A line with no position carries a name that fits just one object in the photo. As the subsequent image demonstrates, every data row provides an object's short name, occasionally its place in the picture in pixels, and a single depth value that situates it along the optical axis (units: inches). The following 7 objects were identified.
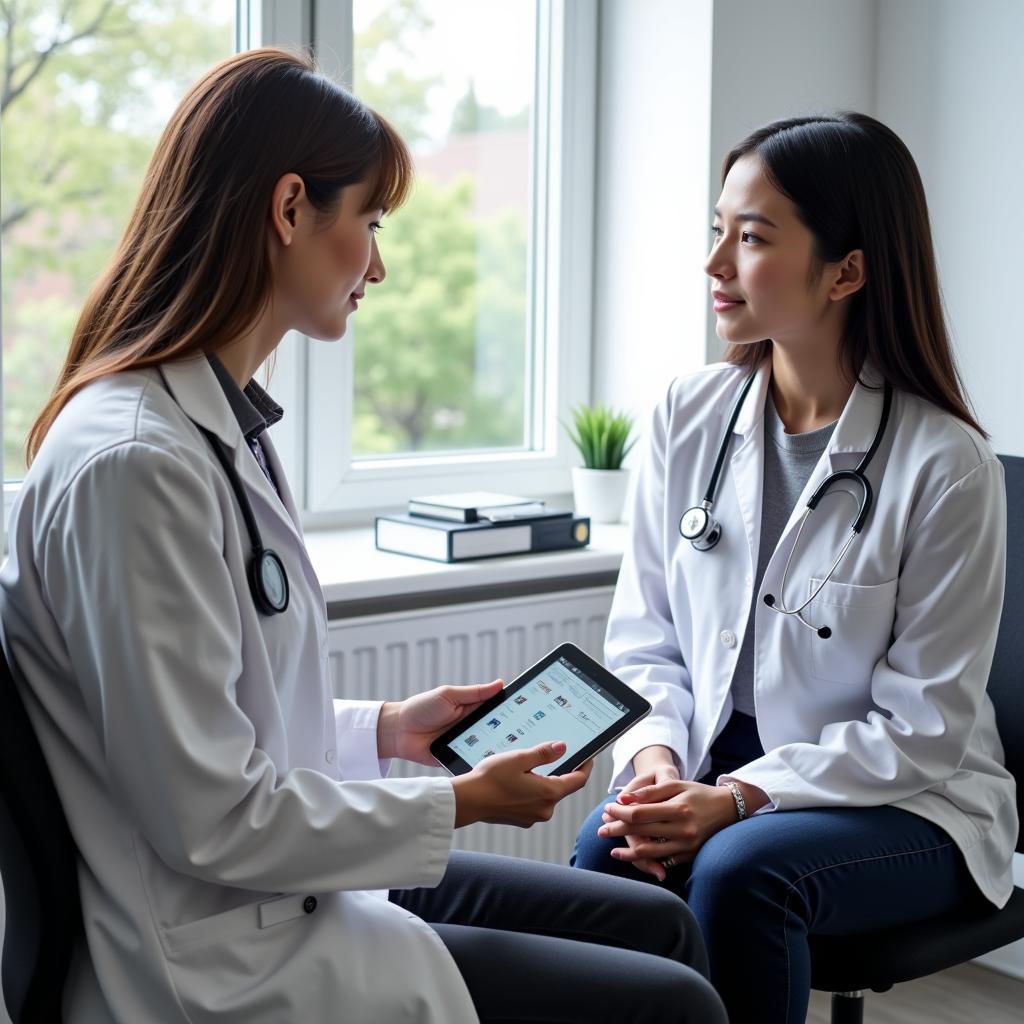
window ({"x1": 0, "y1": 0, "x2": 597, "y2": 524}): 79.5
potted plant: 98.9
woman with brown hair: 39.6
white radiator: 81.1
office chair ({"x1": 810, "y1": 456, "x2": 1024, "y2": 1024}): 56.7
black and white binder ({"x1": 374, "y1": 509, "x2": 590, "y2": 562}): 84.5
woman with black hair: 58.2
